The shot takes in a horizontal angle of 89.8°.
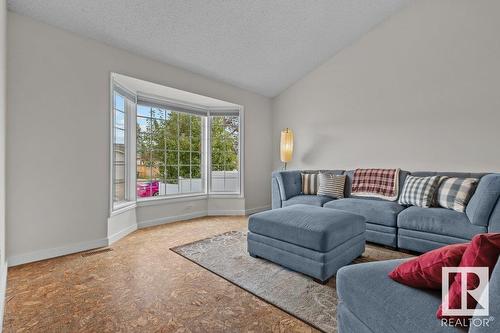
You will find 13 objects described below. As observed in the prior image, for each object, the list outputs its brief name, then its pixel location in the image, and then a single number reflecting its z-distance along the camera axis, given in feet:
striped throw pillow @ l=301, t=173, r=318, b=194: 13.07
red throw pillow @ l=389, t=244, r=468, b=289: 3.09
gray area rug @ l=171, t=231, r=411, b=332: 5.43
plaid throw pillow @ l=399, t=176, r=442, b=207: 9.24
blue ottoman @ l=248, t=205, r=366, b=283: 6.60
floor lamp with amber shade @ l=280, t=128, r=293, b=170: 15.23
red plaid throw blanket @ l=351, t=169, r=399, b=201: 10.90
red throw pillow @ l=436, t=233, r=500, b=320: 2.60
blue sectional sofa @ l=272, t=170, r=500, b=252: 7.29
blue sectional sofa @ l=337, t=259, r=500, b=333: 2.72
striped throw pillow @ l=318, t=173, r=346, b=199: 12.16
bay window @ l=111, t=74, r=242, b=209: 11.94
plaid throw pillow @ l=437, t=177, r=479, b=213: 8.36
